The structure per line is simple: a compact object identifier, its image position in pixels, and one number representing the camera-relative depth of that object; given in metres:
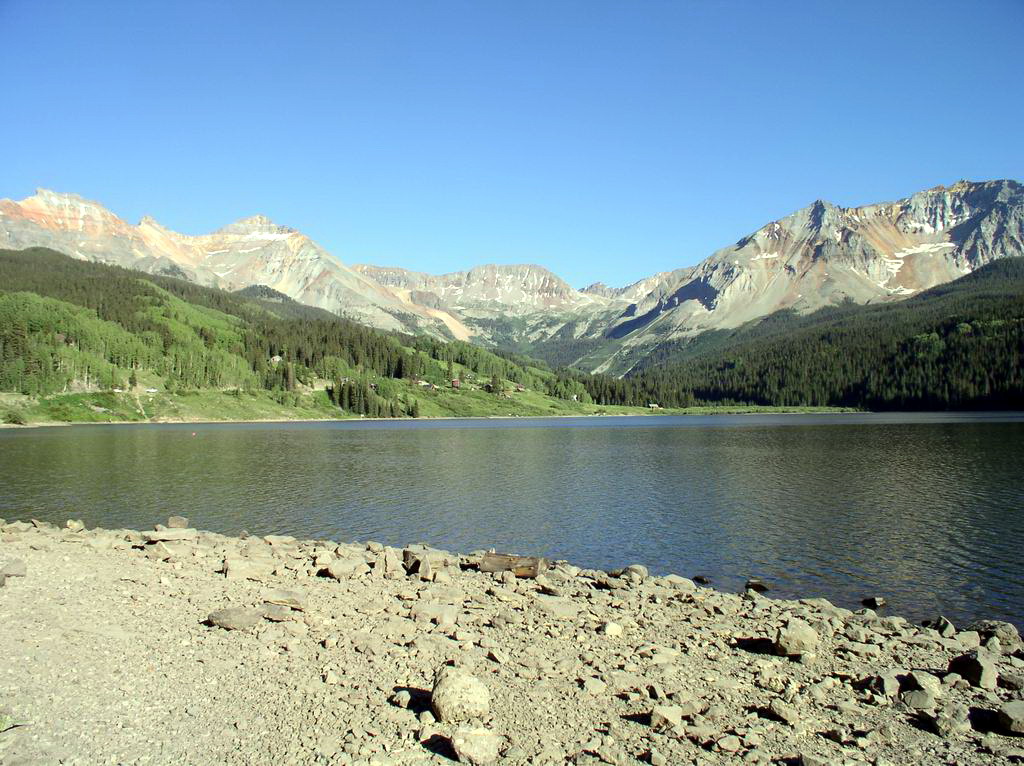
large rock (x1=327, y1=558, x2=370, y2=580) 28.08
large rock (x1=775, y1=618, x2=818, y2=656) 19.53
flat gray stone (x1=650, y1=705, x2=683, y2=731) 14.38
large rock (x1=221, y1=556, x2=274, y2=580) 27.62
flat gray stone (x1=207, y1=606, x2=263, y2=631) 20.36
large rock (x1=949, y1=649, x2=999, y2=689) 17.28
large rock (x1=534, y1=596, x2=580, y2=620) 23.27
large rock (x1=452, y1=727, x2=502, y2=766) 12.76
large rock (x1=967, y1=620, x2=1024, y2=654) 21.67
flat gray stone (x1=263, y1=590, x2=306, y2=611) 22.67
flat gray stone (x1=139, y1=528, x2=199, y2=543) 34.72
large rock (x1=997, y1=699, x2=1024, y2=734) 14.48
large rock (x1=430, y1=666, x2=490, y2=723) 14.39
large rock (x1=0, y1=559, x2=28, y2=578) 26.22
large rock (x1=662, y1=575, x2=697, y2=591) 28.78
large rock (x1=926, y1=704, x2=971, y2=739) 14.68
